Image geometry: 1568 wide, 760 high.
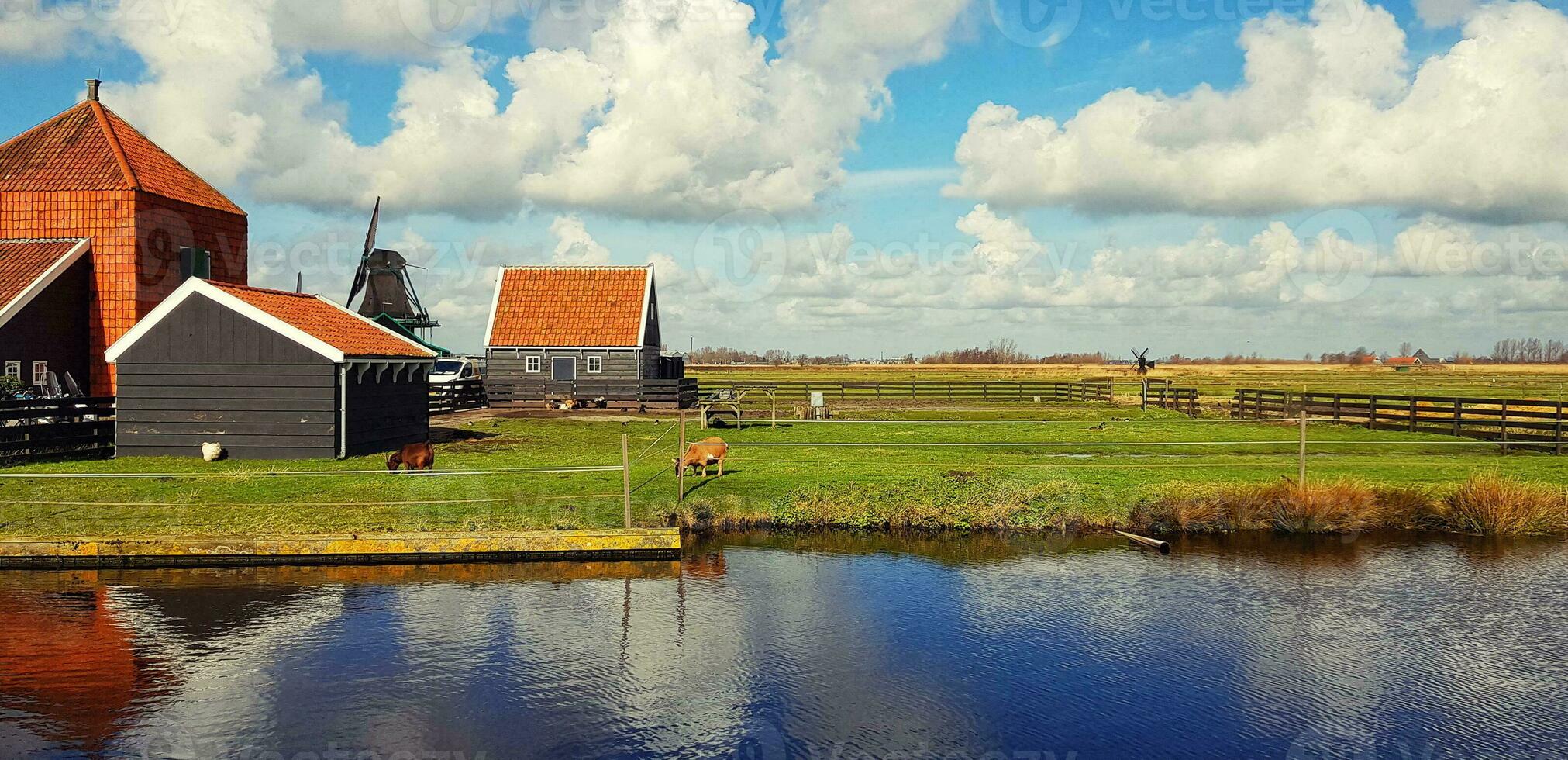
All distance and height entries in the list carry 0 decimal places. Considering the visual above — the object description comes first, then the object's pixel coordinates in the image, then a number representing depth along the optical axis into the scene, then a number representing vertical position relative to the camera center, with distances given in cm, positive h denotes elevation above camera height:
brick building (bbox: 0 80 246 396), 3088 +492
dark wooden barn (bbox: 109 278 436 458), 2291 -27
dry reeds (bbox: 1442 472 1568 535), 1755 -246
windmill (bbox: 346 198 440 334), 6450 +542
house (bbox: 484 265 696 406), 4725 +108
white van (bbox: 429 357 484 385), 5339 -8
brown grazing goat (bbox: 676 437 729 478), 2069 -176
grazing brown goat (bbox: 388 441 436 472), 2052 -184
